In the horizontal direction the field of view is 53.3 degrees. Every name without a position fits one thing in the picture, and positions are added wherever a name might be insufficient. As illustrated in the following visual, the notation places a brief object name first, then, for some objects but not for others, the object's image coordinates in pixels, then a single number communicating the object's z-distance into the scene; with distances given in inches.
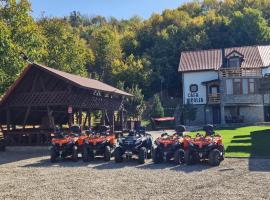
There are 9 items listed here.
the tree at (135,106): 1128.0
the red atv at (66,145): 431.5
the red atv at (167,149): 394.0
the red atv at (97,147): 424.4
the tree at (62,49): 1102.3
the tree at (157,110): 1121.8
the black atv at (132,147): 398.2
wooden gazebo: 560.9
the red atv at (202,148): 375.7
